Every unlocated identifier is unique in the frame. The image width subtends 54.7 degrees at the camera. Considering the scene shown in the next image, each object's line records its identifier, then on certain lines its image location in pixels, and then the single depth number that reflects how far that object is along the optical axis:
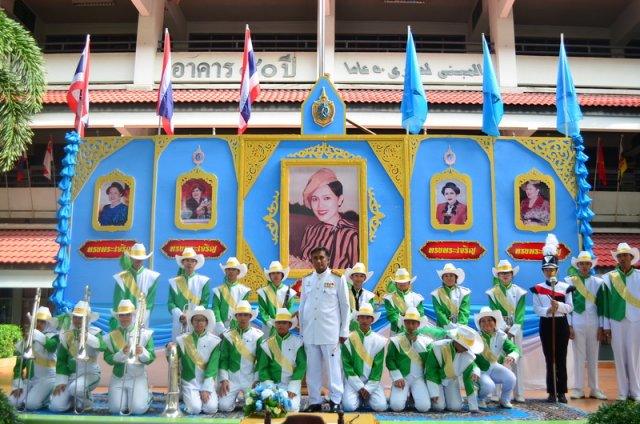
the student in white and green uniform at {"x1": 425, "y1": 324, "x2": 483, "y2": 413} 7.44
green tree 9.38
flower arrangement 5.98
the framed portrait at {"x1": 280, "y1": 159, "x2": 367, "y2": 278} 9.87
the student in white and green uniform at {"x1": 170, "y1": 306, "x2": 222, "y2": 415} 7.47
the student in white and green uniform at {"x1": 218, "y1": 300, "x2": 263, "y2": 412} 7.74
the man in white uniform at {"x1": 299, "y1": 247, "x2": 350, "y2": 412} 7.37
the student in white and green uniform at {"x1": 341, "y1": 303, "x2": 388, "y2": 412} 7.60
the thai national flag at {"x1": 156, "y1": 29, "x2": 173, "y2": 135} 10.77
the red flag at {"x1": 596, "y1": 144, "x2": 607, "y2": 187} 16.52
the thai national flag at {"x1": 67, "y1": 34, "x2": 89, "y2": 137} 10.63
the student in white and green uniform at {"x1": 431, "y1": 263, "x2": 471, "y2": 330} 8.49
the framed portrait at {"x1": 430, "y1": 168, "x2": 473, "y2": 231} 9.97
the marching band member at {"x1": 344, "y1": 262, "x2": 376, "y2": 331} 8.42
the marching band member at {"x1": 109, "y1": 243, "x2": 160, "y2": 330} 8.84
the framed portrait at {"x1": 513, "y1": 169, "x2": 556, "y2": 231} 9.96
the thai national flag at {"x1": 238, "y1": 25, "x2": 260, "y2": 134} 10.94
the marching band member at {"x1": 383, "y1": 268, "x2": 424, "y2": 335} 8.55
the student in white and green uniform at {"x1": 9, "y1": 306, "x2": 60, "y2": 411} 7.61
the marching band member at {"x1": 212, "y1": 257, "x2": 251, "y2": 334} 8.76
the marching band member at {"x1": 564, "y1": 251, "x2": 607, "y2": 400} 8.52
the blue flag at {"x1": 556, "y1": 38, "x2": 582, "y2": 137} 10.58
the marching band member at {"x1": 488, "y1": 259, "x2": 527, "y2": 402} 8.32
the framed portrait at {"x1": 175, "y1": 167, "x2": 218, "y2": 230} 10.05
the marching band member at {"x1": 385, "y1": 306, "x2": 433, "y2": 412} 7.57
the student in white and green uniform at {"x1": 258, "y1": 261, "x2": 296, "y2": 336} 8.71
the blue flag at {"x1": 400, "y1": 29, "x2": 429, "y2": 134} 10.59
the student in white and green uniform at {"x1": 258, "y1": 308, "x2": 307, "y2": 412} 7.64
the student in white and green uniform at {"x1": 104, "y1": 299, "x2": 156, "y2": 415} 7.36
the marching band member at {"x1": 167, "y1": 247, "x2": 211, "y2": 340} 8.84
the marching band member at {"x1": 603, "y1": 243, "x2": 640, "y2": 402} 8.20
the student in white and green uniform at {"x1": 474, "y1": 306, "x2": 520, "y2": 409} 7.64
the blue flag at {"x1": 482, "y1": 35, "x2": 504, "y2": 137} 10.56
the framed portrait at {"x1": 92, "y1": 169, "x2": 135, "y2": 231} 10.16
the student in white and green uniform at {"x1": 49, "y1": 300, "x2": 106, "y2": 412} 7.48
